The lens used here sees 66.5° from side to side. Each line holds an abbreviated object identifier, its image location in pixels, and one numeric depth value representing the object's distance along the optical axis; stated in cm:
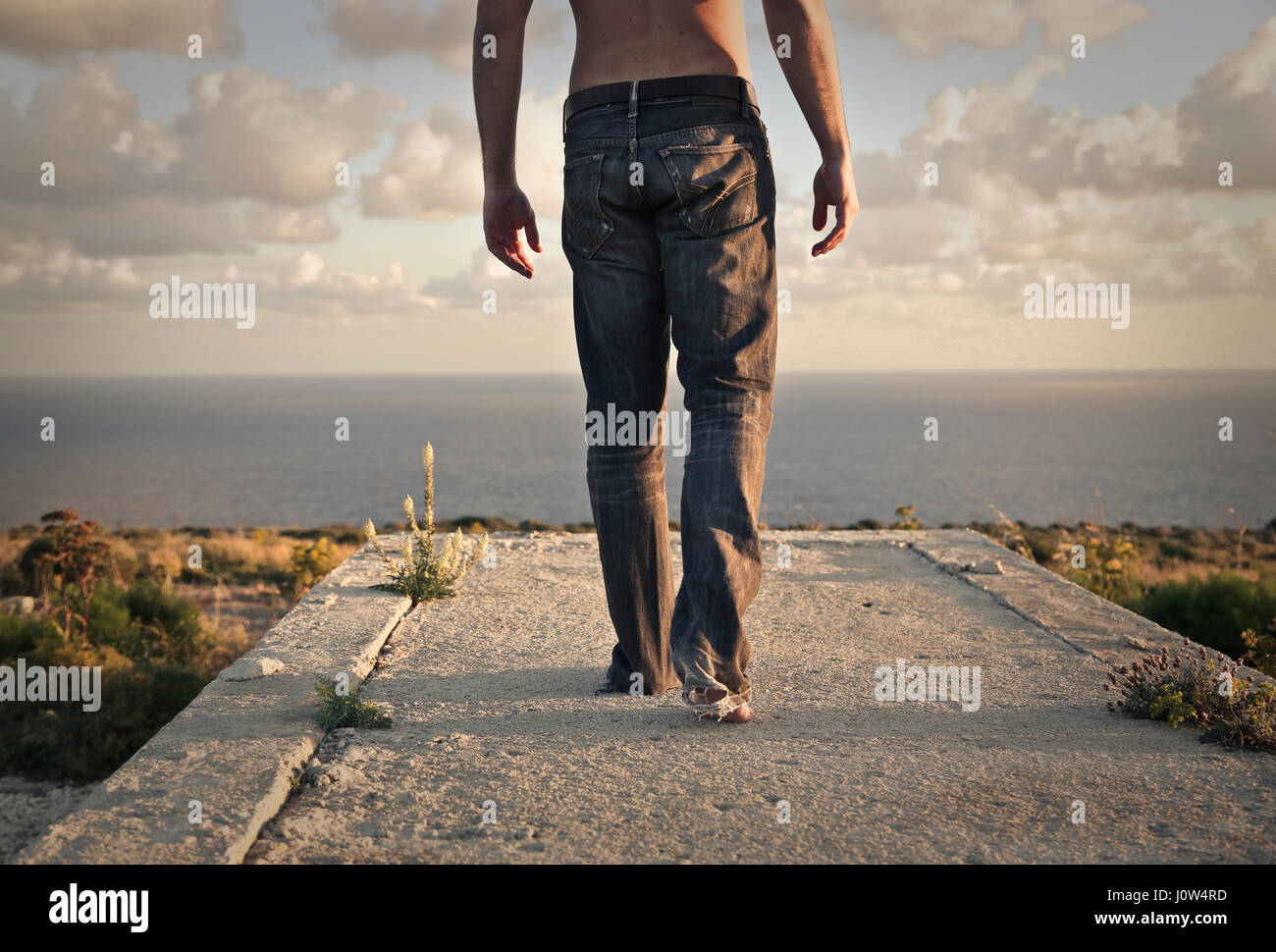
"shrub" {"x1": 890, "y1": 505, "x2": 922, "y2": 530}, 654
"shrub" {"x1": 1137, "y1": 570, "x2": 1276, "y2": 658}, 516
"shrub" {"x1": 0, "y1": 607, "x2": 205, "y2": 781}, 433
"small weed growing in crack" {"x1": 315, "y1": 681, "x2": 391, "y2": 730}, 252
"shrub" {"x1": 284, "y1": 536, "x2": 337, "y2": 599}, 709
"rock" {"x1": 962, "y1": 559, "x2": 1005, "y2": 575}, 450
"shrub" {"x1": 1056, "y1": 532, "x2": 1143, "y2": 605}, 585
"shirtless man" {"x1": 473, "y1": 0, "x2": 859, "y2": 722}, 248
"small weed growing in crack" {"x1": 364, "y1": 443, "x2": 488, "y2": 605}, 395
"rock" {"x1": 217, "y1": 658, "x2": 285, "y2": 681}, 290
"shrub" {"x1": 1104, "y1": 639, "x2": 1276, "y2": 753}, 238
